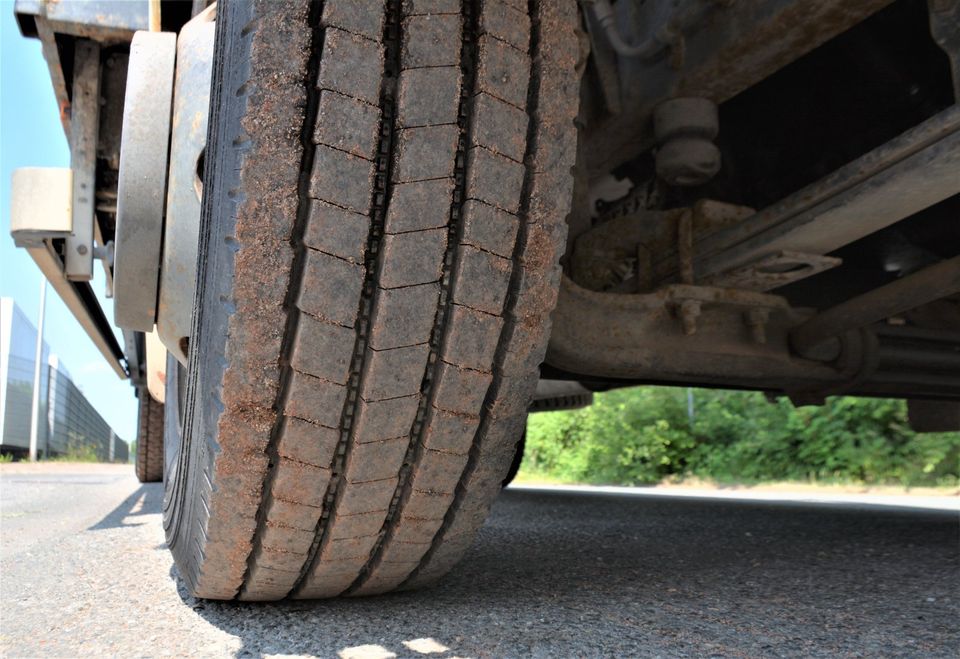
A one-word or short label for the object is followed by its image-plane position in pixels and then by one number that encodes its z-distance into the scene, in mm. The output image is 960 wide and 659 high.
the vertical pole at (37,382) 13383
